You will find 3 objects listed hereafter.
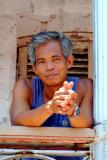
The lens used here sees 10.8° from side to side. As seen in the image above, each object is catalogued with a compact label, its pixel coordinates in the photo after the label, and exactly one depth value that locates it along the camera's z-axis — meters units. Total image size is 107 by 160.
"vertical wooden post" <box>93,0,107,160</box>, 3.10
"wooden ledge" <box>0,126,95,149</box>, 3.09
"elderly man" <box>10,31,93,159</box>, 3.62
